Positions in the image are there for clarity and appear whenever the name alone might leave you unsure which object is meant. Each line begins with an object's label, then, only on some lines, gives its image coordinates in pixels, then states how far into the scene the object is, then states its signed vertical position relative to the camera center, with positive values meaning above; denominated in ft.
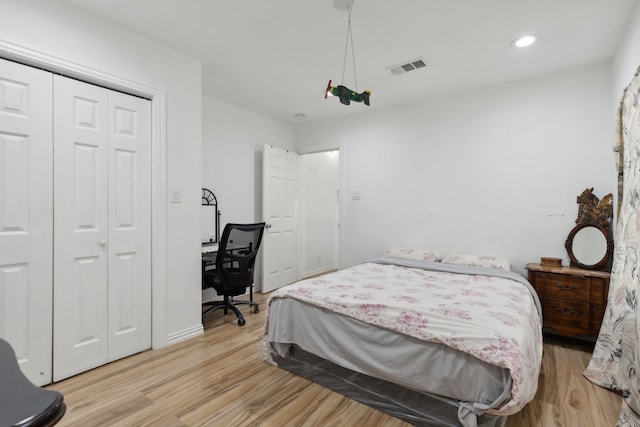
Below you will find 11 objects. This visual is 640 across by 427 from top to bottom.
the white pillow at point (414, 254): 11.57 -1.58
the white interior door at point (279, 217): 13.98 -0.29
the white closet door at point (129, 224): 7.70 -0.41
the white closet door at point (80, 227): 6.85 -0.46
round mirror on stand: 8.78 -0.93
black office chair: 9.95 -1.79
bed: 4.99 -2.46
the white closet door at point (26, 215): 6.17 -0.17
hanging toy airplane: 7.32 +2.87
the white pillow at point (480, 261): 10.08 -1.60
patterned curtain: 5.67 -1.64
